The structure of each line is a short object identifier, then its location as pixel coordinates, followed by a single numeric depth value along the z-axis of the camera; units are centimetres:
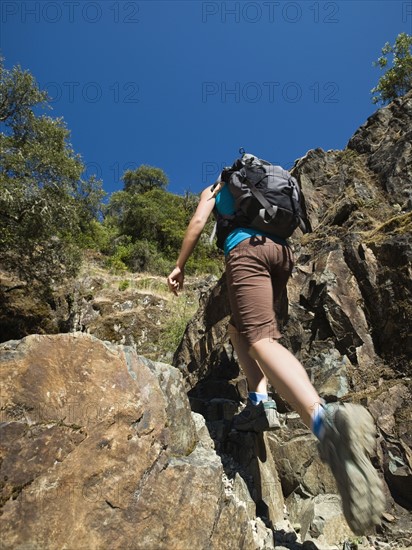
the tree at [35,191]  1227
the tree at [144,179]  3806
